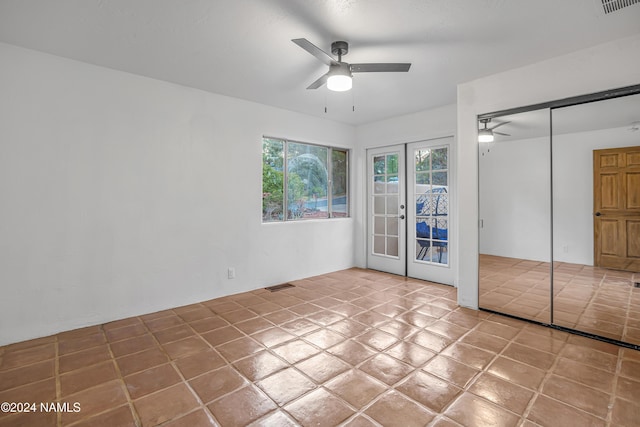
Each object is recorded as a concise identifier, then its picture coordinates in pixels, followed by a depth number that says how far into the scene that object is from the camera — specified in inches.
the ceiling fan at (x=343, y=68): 100.6
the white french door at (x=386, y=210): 199.5
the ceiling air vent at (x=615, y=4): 82.3
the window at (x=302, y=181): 178.8
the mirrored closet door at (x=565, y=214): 108.7
